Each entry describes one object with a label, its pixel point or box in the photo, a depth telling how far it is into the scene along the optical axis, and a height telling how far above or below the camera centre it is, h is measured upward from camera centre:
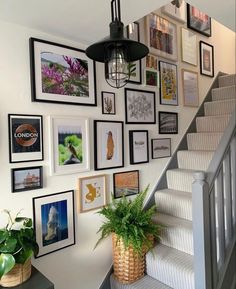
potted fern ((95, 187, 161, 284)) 1.75 -0.73
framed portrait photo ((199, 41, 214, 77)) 3.04 +0.95
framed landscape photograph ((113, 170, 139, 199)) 2.06 -0.42
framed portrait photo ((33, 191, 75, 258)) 1.59 -0.57
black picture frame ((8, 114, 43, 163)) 1.46 +0.00
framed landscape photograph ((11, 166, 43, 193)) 1.48 -0.26
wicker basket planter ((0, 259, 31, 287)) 1.24 -0.71
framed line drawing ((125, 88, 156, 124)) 2.15 +0.26
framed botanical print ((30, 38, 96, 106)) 1.57 +0.44
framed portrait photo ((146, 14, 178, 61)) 2.38 +1.00
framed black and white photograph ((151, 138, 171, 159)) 2.38 -0.14
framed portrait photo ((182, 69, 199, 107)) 2.76 +0.53
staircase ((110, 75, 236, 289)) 1.86 -0.63
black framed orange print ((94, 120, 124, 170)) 1.90 -0.07
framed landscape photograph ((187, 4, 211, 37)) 2.89 +1.39
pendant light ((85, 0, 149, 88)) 1.00 +0.38
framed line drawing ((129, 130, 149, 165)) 2.16 -0.11
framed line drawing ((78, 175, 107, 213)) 1.82 -0.44
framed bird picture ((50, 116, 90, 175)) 1.65 -0.06
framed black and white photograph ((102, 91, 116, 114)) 1.96 +0.27
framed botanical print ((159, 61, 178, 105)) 2.47 +0.53
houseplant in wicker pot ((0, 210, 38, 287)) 1.16 -0.58
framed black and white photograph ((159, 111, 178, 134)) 2.45 +0.12
